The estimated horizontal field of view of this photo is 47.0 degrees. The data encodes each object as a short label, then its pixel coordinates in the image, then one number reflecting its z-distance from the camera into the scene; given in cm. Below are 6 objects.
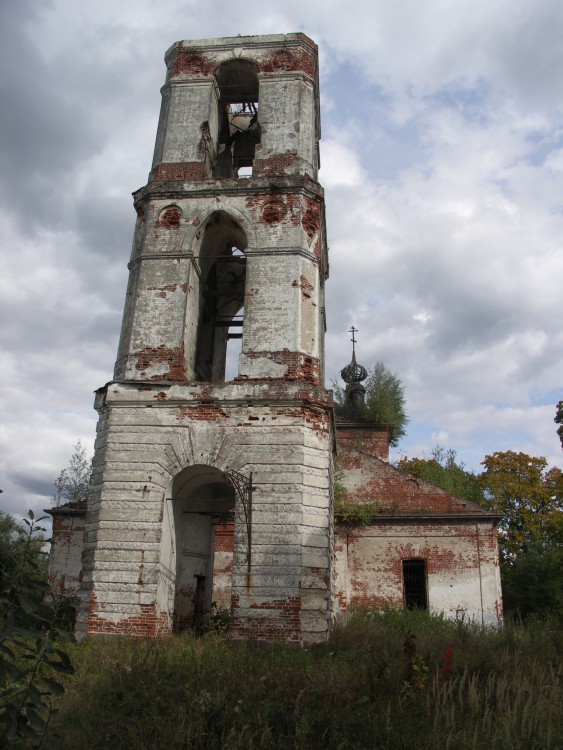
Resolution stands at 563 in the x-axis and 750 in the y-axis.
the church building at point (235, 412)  990
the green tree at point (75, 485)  2833
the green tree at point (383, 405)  2288
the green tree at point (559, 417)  1992
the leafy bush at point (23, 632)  317
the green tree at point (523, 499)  2753
